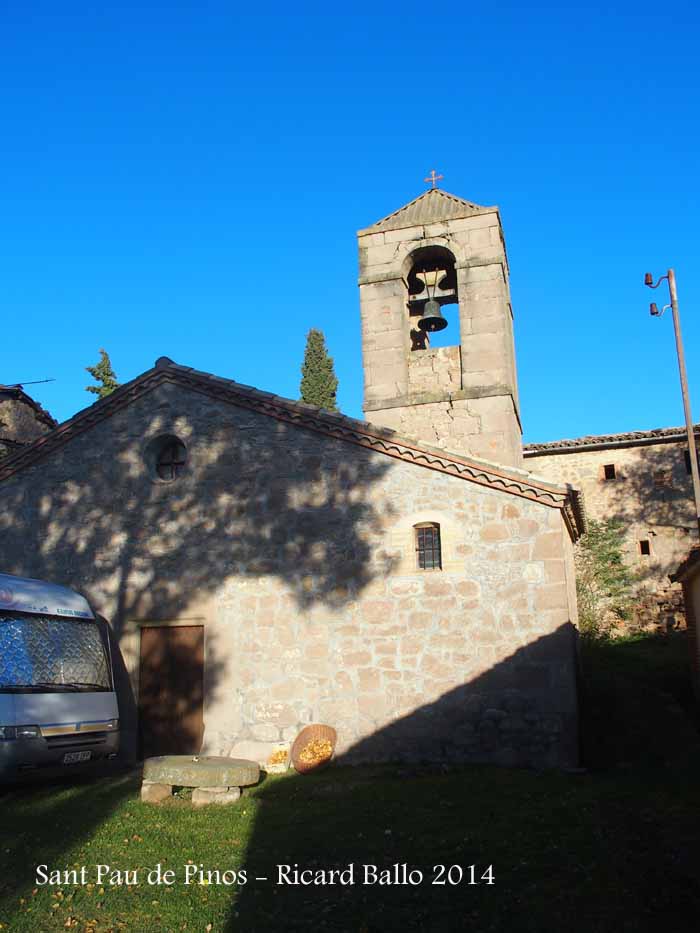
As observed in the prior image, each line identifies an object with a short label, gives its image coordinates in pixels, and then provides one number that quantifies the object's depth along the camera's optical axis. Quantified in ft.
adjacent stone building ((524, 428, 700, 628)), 79.71
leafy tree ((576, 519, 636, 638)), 79.15
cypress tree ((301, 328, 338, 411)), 113.80
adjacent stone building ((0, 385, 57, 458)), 80.74
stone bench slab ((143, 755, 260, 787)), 30.32
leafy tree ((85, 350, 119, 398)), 91.81
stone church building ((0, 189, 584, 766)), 36.11
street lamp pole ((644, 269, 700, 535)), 68.13
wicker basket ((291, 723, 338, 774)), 37.01
